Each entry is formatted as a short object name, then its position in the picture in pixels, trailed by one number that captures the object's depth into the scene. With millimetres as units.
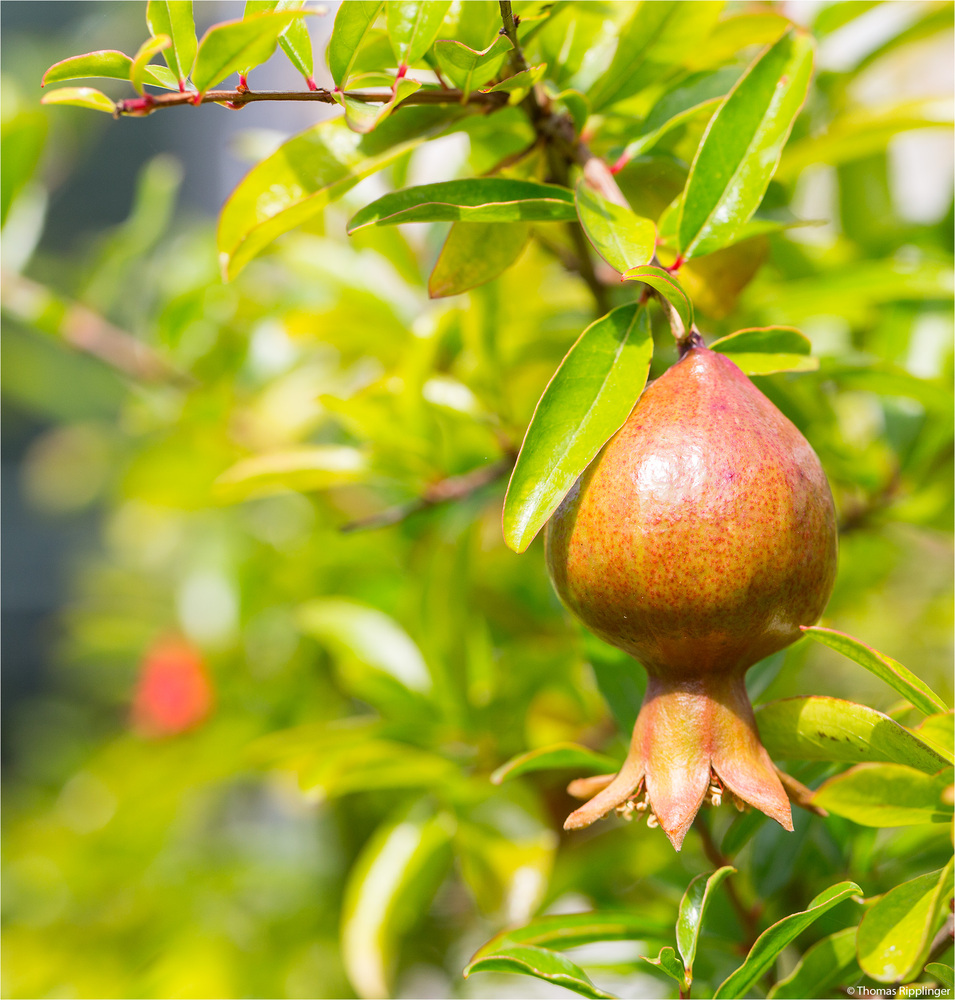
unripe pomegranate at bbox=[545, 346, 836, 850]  701
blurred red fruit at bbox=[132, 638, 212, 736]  1542
